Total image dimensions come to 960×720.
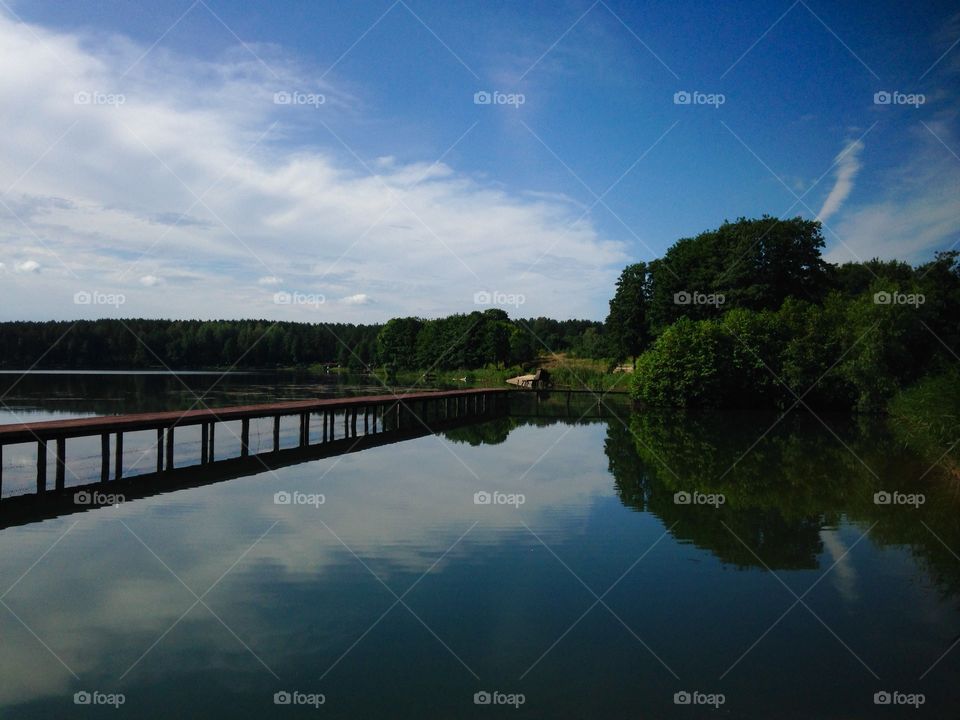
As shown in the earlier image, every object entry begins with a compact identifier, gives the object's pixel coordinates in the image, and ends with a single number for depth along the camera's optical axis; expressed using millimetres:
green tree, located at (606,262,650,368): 55781
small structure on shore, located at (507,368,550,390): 63938
